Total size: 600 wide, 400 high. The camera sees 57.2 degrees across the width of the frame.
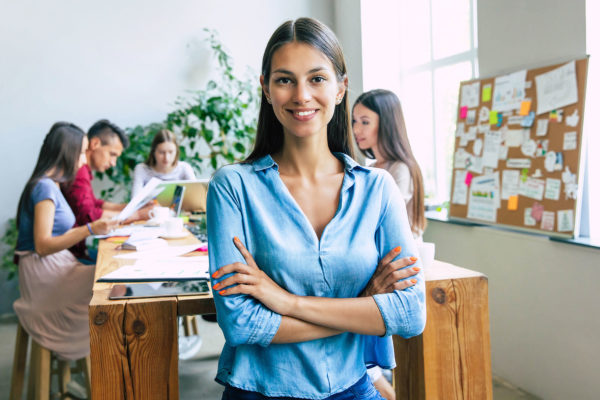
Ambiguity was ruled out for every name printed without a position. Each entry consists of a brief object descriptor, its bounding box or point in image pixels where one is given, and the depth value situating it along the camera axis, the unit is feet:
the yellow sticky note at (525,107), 9.32
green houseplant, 15.29
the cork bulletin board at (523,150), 8.42
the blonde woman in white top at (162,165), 13.41
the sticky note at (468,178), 10.98
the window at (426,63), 13.35
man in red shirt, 9.73
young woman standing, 3.72
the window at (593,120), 8.10
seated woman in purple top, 8.18
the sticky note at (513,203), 9.64
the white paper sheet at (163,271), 5.11
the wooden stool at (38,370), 7.82
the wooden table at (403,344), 4.30
